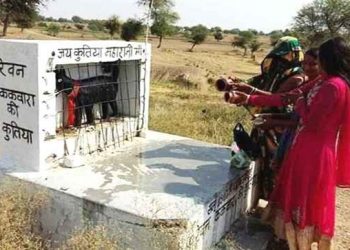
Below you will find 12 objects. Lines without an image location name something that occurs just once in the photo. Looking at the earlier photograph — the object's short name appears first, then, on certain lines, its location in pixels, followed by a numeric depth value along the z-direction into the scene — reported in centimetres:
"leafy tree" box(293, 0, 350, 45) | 3319
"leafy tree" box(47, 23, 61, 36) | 4161
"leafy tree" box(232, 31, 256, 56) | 5200
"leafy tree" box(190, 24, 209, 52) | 4947
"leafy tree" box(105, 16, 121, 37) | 4436
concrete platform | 318
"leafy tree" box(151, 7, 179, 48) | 4325
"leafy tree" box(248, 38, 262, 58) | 4822
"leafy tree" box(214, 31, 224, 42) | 6870
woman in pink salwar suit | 306
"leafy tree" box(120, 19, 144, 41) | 3931
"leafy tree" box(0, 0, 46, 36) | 2438
